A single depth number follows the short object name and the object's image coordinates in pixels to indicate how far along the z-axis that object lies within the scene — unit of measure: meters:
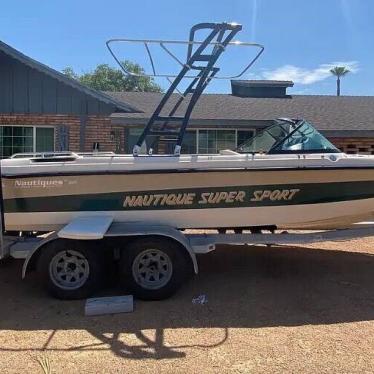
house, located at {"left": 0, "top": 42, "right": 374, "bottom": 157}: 11.63
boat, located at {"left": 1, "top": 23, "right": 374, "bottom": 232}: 5.51
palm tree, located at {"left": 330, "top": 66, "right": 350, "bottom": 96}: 59.22
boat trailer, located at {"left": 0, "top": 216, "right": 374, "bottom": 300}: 5.15
